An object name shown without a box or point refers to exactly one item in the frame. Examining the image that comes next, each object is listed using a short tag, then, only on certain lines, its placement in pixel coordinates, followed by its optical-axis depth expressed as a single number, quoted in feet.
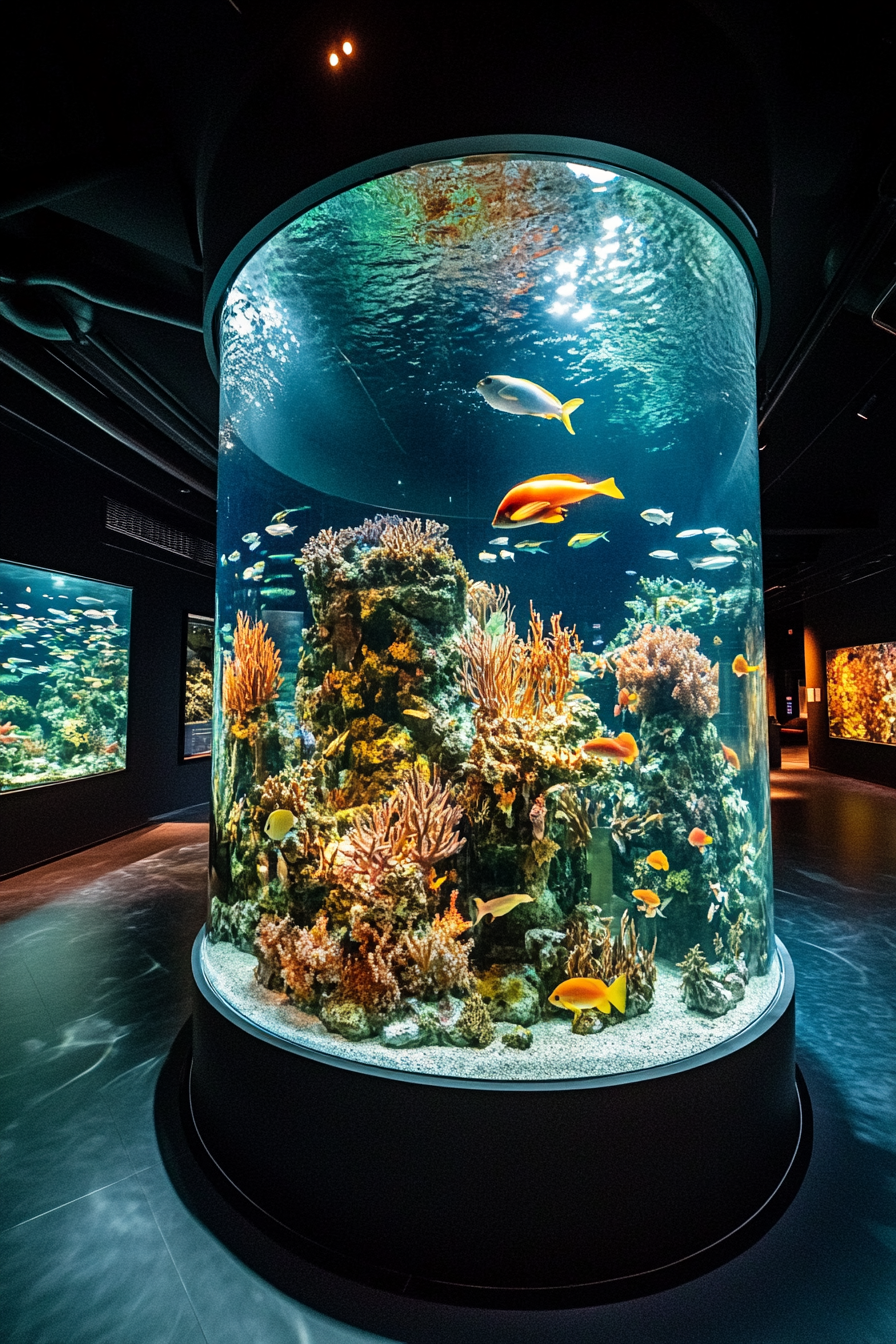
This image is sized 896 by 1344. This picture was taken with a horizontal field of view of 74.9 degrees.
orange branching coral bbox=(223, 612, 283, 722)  8.91
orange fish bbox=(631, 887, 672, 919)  7.79
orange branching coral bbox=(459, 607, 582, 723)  8.34
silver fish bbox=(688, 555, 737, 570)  8.43
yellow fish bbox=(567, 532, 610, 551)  8.42
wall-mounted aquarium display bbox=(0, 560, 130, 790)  22.57
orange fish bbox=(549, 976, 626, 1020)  6.95
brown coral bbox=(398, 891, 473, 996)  7.44
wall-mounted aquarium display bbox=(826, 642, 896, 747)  39.81
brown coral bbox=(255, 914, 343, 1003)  7.70
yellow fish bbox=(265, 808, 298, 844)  8.30
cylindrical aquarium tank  7.53
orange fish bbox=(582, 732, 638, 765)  7.83
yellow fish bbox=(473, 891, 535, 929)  7.36
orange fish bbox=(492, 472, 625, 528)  7.13
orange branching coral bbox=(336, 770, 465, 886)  7.54
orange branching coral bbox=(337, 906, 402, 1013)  7.43
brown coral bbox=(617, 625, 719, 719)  8.89
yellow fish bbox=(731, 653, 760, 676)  8.75
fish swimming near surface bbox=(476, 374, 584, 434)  7.29
